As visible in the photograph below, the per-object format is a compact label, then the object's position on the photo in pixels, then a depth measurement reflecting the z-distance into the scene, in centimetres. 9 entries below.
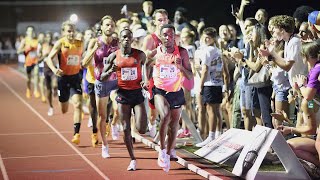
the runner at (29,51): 2256
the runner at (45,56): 1809
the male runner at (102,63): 1156
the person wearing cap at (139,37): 1361
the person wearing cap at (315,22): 888
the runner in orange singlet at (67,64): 1334
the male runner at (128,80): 1037
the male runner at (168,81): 1007
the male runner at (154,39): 1053
